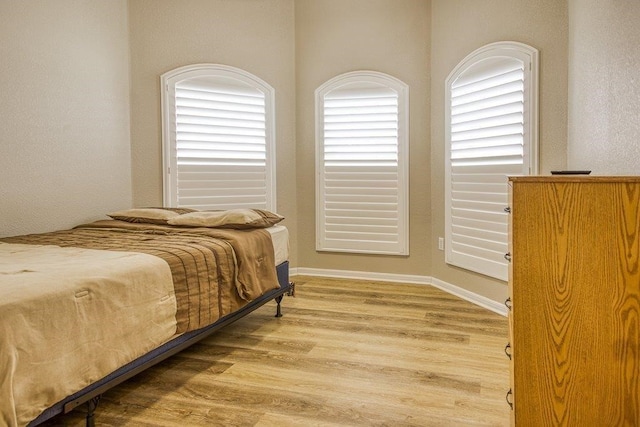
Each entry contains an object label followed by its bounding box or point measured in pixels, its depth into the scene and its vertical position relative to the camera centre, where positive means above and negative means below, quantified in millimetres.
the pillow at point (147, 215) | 3572 -168
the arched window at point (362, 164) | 4883 +258
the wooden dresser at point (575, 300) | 1591 -367
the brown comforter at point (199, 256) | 2545 -362
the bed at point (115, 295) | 1651 -444
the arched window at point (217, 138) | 4527 +497
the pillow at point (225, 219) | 3316 -189
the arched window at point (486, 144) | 3609 +347
